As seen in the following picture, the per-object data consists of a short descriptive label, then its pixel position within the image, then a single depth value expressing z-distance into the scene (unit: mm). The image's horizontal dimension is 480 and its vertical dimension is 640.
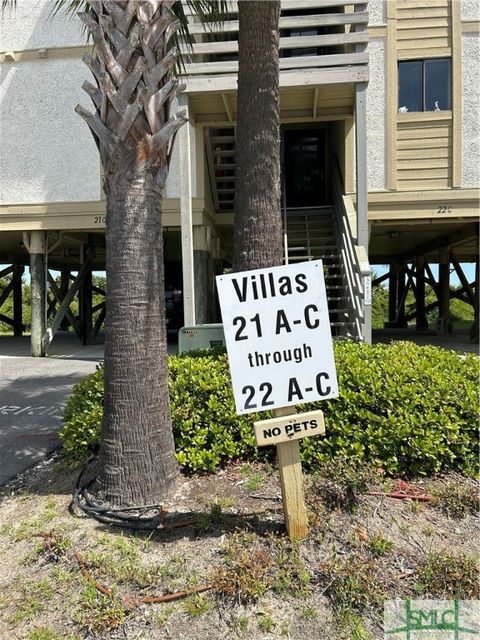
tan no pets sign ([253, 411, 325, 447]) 2609
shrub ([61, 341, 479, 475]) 3461
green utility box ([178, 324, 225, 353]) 5980
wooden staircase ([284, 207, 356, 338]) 8016
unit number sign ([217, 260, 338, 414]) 2605
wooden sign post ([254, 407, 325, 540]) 2621
